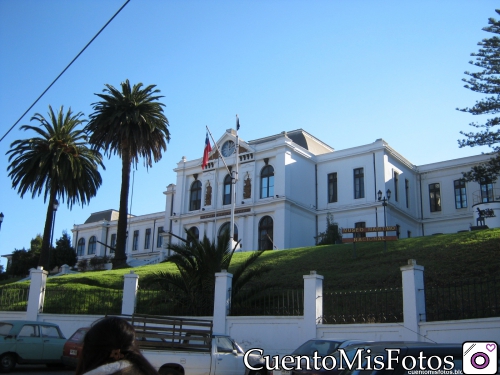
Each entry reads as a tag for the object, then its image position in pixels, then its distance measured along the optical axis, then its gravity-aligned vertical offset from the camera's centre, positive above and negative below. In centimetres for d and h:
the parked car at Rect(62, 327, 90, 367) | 1414 -81
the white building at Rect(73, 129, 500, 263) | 4544 +1119
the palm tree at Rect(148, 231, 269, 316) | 1852 +150
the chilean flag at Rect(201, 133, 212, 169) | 3875 +1175
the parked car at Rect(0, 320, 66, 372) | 1476 -75
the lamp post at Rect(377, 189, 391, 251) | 2636 +759
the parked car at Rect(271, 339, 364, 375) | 1087 -42
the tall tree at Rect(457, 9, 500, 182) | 2566 +1065
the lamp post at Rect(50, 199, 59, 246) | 3806 +716
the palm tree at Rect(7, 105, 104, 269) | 3797 +1029
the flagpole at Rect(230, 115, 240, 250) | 3349 +856
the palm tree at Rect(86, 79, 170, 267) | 3797 +1287
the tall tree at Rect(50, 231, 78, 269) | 5775 +640
